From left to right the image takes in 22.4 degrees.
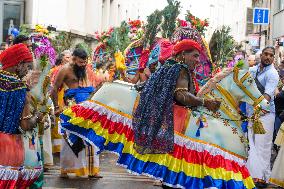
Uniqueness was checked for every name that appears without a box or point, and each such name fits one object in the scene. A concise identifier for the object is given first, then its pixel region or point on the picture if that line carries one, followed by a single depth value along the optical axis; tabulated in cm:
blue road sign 2453
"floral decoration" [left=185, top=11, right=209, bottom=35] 1135
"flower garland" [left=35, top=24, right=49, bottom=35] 1333
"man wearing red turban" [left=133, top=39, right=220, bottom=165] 666
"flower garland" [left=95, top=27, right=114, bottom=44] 1533
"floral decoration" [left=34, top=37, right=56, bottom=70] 1167
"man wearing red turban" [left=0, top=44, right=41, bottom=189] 584
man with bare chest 957
